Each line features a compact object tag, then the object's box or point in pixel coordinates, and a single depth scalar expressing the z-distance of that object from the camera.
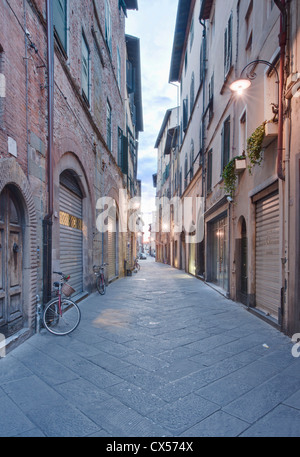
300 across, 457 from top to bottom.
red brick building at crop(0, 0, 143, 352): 4.29
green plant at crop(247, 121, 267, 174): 5.84
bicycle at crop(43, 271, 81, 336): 5.13
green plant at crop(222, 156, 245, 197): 8.06
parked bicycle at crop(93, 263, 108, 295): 9.40
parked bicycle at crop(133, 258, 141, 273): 20.38
